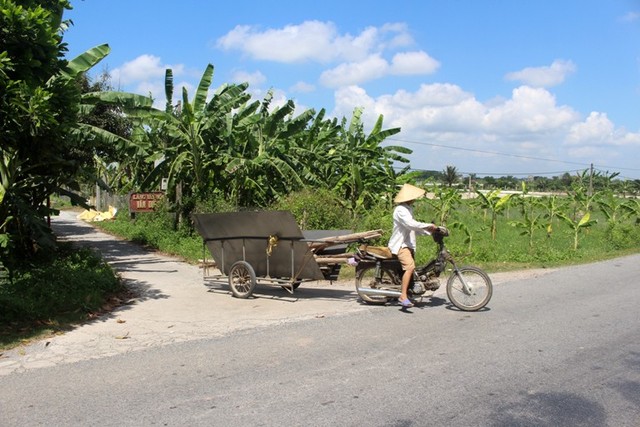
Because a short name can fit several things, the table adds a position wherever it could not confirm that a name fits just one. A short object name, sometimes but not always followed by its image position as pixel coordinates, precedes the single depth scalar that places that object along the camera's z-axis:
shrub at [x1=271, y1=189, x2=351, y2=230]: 13.85
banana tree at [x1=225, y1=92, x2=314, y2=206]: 16.64
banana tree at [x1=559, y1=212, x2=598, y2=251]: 17.83
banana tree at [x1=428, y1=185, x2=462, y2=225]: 20.88
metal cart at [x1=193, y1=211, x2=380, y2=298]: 8.55
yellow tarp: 31.45
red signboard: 21.20
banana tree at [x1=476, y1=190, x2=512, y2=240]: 19.67
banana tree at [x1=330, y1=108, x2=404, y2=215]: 18.23
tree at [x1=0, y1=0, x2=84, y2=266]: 6.96
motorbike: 7.92
